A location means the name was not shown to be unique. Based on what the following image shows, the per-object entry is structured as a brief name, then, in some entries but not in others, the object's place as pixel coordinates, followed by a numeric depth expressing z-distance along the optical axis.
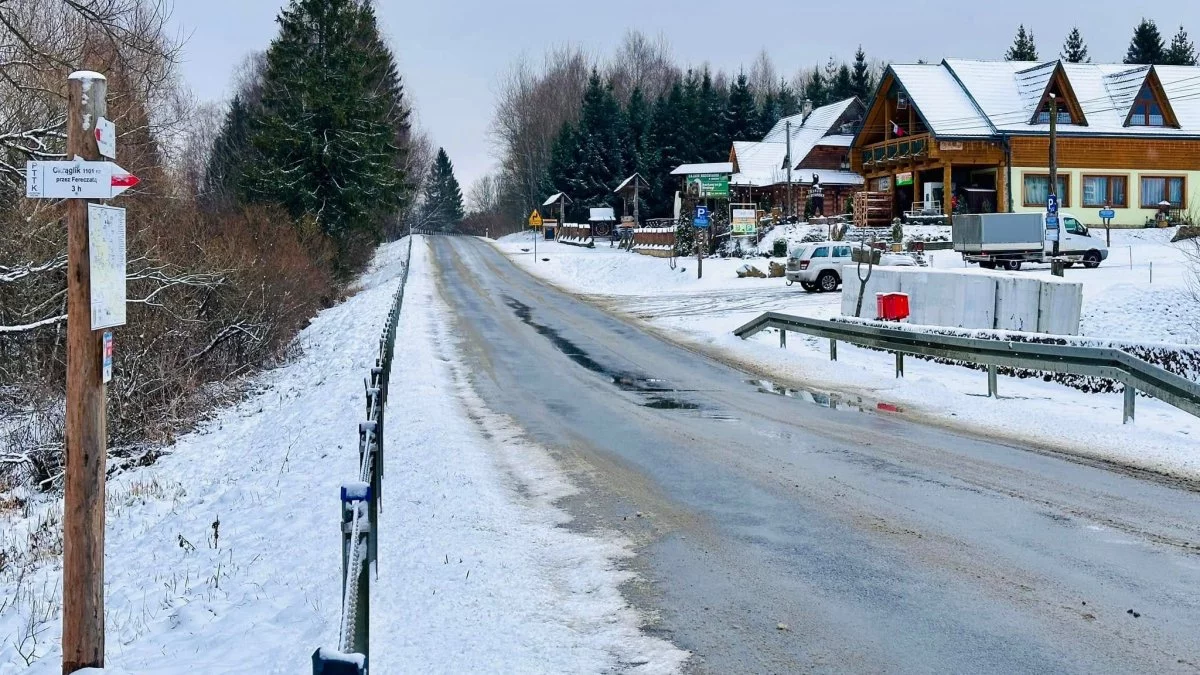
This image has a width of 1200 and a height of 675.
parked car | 34.56
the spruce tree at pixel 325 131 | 40.34
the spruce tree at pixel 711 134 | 81.69
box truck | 36.34
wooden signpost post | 5.91
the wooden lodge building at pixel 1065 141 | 49.72
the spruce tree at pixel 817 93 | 99.39
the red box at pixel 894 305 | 21.58
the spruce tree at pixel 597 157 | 86.44
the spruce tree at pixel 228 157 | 49.38
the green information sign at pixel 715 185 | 60.76
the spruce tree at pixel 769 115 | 88.44
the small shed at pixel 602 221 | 80.56
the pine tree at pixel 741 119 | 82.00
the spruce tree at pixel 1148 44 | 84.44
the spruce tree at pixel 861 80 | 89.06
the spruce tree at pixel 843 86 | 92.40
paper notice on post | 5.93
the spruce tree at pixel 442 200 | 137.25
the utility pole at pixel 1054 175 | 27.20
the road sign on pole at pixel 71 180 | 5.78
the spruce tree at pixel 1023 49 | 88.88
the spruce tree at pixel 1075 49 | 95.38
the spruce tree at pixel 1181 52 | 84.06
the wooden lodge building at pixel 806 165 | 63.72
